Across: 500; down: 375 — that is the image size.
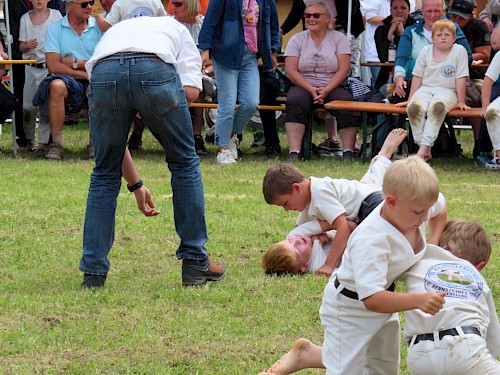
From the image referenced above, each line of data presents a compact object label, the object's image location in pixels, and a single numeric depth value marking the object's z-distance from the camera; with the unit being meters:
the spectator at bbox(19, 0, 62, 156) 15.62
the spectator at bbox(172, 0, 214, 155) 14.29
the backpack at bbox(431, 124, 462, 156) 15.96
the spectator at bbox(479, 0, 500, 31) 16.39
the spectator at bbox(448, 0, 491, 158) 15.80
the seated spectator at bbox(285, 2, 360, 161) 15.27
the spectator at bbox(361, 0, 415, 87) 18.49
